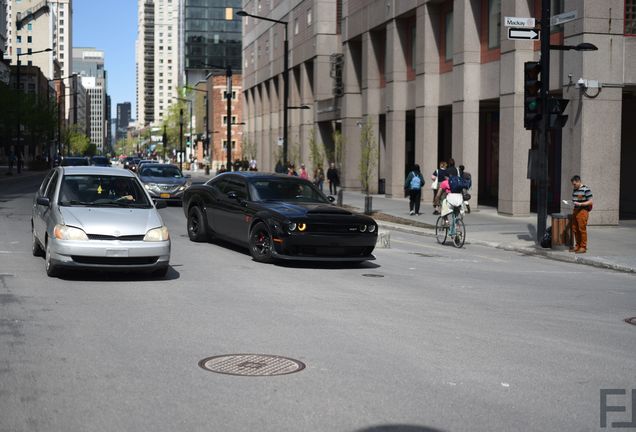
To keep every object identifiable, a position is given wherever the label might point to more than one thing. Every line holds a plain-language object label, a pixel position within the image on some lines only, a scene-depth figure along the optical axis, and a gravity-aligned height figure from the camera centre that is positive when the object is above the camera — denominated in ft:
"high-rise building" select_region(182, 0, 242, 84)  533.96 +82.04
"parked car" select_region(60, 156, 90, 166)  151.49 +1.69
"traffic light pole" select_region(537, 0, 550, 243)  63.21 +3.52
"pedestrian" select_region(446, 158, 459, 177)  90.37 +0.53
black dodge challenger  48.01 -2.77
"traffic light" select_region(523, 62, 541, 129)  63.62 +5.66
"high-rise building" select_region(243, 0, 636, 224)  82.38 +10.61
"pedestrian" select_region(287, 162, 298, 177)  125.93 +0.44
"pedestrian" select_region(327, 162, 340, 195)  138.10 -0.58
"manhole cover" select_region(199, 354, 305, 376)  23.89 -5.35
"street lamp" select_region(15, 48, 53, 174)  226.38 +10.94
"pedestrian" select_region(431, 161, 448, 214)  95.40 -0.43
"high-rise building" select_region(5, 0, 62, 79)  574.56 +90.41
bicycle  66.69 -4.12
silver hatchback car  39.78 -2.51
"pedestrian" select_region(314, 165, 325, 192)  133.00 -0.57
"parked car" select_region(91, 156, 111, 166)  189.45 +2.12
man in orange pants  60.64 -2.70
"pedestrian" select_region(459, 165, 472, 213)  91.40 -0.08
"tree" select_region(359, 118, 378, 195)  108.78 +1.94
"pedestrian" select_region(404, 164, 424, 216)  96.73 -1.33
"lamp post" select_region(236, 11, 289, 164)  124.88 +8.75
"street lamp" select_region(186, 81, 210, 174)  303.35 +9.71
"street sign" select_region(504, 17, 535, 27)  62.59 +10.69
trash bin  63.52 -4.09
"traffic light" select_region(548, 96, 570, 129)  63.72 +4.44
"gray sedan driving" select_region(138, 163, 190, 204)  102.78 -1.15
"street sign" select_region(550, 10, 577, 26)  60.59 +10.78
